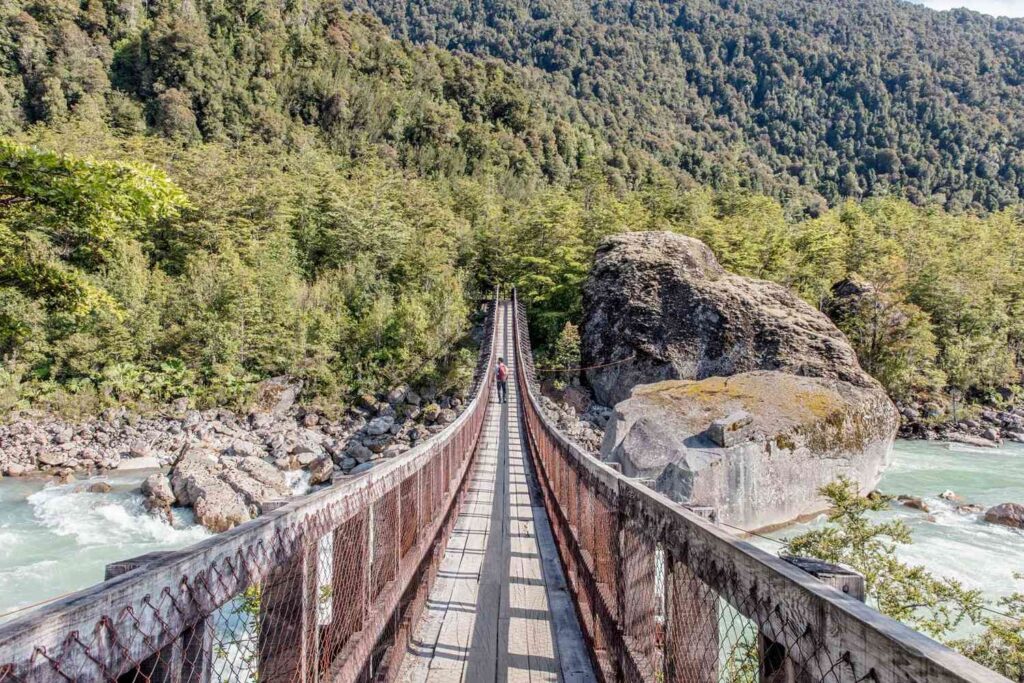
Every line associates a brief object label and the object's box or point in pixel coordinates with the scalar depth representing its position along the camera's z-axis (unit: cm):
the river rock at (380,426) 2018
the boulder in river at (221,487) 1180
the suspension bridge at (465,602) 97
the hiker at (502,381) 1731
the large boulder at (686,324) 1856
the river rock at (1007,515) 1144
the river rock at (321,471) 1561
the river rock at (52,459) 1573
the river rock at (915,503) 1264
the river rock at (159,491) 1235
